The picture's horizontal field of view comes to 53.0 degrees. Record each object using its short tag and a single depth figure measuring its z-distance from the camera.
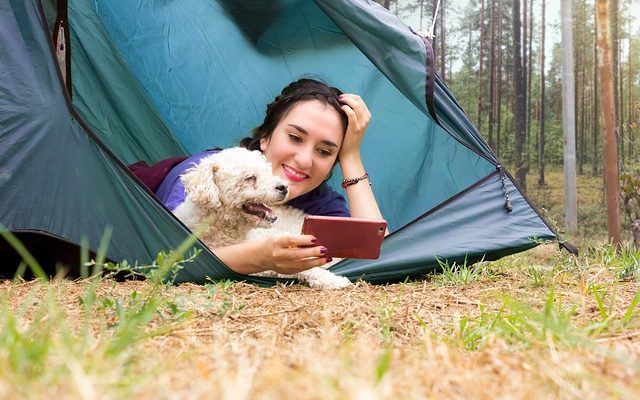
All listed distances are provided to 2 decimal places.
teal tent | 2.38
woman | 3.05
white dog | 2.67
